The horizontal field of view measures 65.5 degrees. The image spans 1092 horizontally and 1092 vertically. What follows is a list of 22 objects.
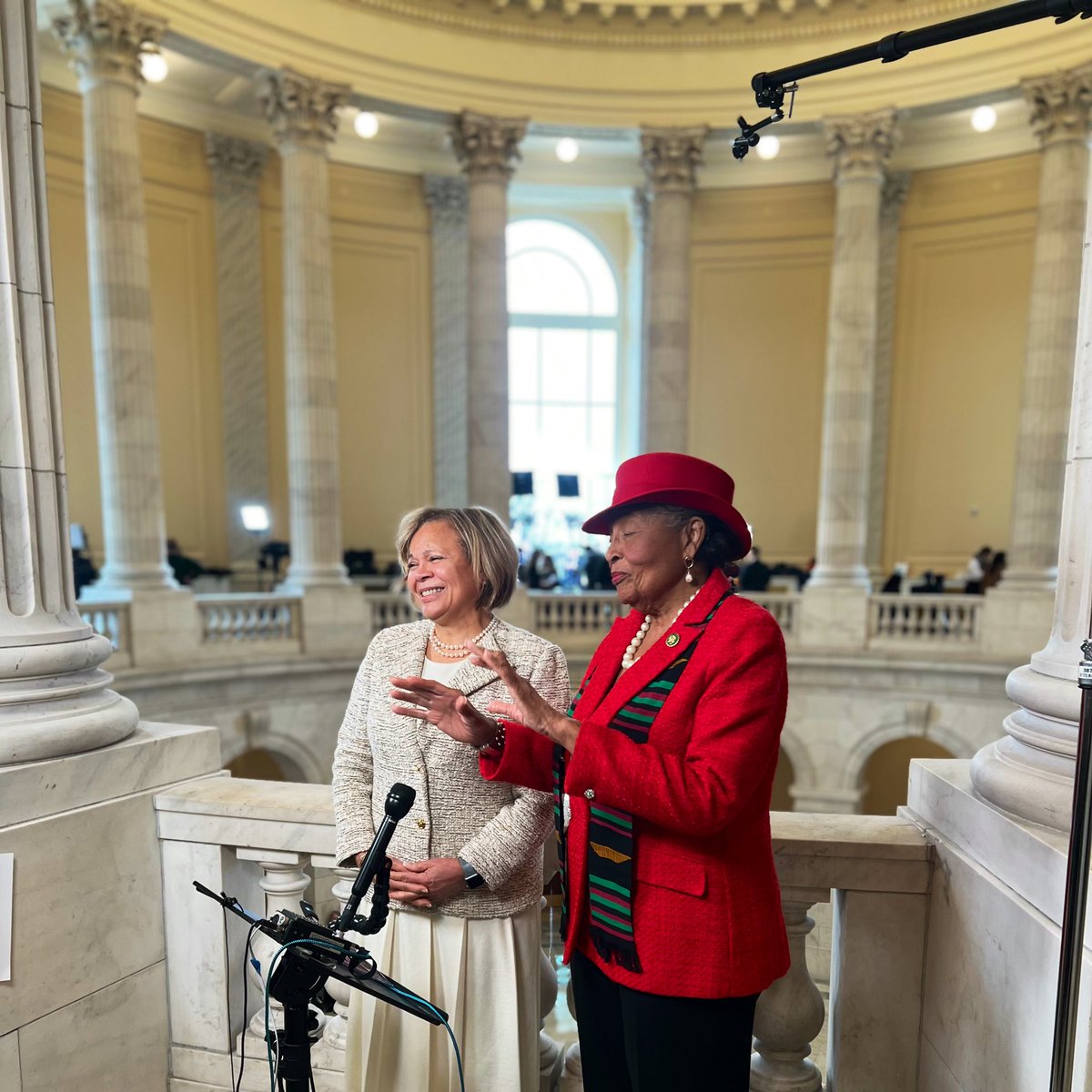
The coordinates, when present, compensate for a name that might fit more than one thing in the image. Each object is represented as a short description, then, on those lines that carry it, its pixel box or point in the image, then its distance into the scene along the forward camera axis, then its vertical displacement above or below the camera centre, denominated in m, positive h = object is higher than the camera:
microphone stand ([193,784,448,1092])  1.60 -0.97
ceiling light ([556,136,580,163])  14.18 +5.21
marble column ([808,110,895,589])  12.76 +1.82
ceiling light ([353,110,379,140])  13.05 +5.17
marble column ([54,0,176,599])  10.10 +2.03
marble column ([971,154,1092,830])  2.14 -0.59
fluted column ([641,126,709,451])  13.60 +2.94
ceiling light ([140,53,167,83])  10.87 +5.02
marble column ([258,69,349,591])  12.01 +1.94
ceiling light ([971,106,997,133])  12.64 +5.15
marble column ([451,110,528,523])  13.26 +2.60
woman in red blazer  1.68 -0.65
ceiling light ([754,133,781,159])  13.25 +4.99
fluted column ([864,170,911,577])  15.60 +1.67
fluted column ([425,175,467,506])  16.38 +2.39
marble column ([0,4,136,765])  2.62 -0.05
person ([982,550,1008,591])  12.73 -1.67
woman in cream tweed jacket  2.07 -1.06
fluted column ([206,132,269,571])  14.60 +2.06
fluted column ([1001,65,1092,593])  11.56 +1.92
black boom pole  1.57 +0.88
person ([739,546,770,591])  12.77 -1.77
